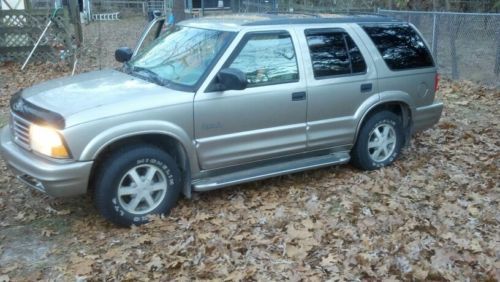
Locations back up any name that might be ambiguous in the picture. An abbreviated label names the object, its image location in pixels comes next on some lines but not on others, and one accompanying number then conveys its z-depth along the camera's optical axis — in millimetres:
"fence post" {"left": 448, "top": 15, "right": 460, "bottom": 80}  11266
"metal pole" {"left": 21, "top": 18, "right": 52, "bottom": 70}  12108
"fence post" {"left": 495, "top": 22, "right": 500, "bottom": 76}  10547
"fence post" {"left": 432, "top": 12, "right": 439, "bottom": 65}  11719
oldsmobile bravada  4262
